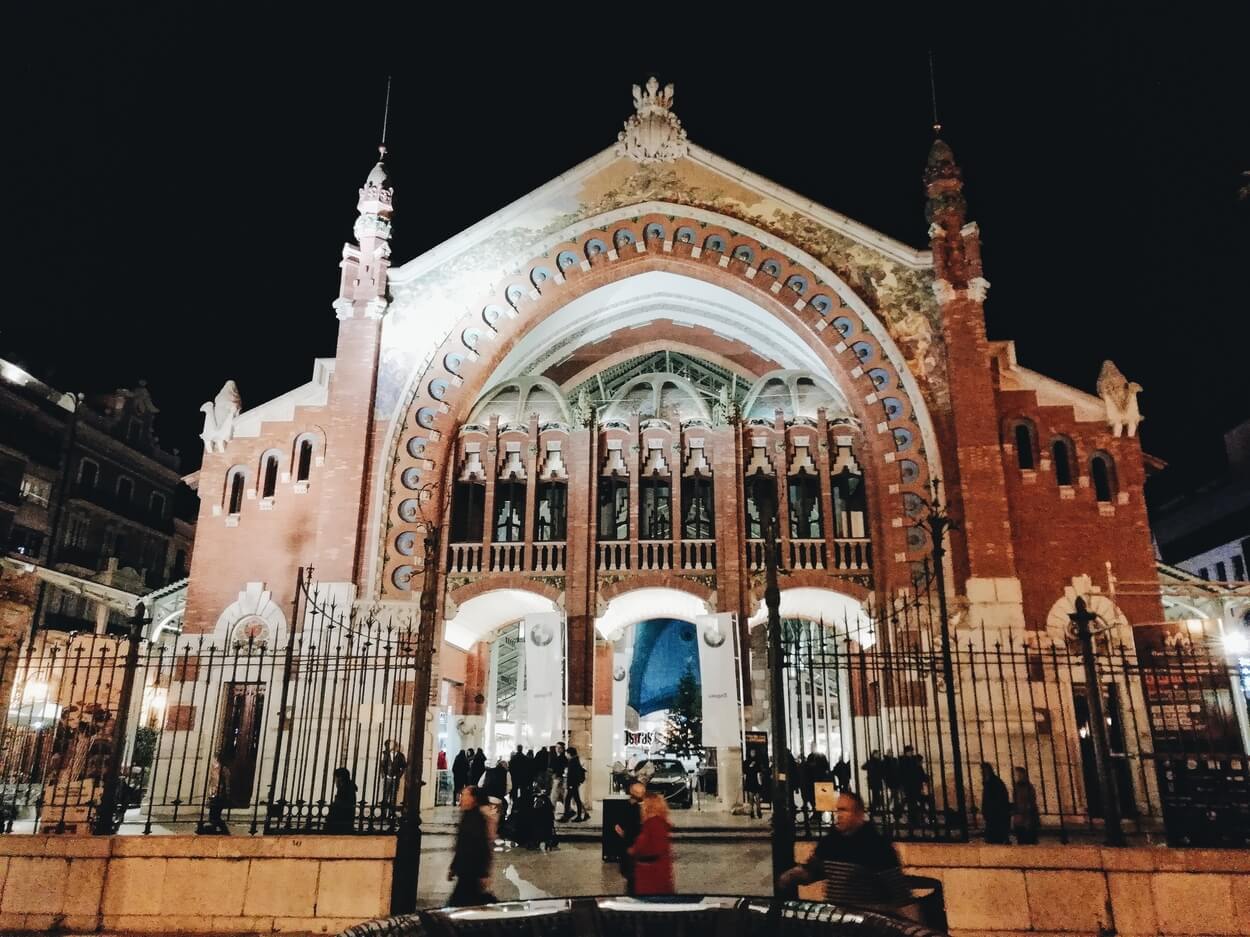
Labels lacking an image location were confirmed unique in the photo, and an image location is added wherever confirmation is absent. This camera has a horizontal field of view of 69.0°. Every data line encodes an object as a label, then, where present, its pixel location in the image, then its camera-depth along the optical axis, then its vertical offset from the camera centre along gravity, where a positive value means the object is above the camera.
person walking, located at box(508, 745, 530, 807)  17.95 -0.15
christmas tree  26.81 +1.27
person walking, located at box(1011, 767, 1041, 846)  11.81 -0.61
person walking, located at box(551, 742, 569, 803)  18.72 -0.06
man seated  6.10 -0.68
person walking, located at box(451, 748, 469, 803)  20.61 -0.18
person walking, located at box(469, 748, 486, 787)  19.92 -0.09
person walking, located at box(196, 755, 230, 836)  10.80 -0.64
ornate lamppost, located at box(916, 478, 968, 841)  9.20 +0.98
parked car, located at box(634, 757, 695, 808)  21.95 -0.46
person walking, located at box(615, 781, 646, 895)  7.90 -0.57
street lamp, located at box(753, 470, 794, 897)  9.38 +0.26
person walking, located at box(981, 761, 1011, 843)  10.15 -0.51
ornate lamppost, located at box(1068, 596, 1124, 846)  8.96 +0.18
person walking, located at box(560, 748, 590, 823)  18.77 -0.39
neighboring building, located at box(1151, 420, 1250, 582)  41.22 +11.53
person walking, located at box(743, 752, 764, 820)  19.86 -0.42
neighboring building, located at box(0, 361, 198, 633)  36.12 +11.15
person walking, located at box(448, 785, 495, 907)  7.59 -0.80
